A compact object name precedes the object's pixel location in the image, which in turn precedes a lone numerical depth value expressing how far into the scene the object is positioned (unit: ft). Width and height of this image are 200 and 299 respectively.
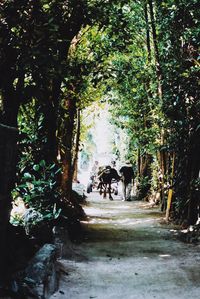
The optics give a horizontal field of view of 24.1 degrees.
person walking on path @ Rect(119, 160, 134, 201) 69.32
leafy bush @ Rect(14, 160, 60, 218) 28.45
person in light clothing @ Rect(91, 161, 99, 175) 105.06
